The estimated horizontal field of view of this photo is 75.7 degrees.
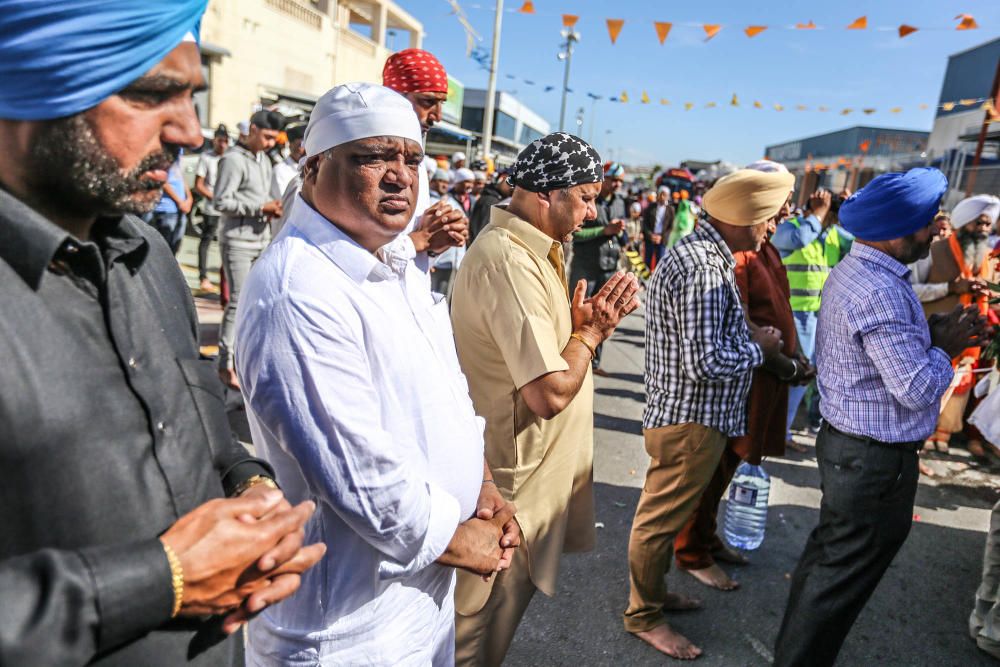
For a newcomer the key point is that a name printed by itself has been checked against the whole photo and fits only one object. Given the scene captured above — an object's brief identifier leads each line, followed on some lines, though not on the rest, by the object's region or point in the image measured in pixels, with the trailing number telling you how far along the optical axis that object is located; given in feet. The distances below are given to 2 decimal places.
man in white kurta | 4.42
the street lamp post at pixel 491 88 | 62.69
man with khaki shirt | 7.05
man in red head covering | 10.23
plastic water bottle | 12.89
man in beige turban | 9.07
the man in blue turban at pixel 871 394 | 7.77
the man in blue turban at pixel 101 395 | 2.78
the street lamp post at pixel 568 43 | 112.06
